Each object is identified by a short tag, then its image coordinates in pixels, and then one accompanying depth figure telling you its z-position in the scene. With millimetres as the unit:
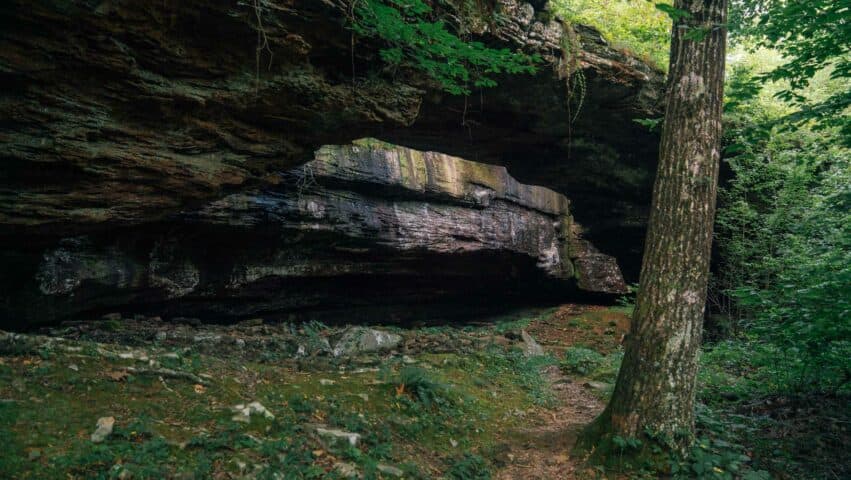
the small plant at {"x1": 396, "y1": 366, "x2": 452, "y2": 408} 5676
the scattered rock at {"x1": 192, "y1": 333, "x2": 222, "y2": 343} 8133
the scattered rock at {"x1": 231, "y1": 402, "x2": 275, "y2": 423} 4032
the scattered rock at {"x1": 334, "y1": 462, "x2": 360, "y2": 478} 3639
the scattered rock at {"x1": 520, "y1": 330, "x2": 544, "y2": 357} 10118
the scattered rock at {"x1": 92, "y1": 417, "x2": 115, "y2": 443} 3311
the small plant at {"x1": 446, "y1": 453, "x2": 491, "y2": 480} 4336
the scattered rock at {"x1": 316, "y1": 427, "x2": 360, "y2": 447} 4137
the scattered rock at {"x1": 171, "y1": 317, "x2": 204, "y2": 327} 10336
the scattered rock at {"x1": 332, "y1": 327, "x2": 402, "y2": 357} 8297
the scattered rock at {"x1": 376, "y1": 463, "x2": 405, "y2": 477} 3918
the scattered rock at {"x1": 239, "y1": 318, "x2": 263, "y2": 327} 11481
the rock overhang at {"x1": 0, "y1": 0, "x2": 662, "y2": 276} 4965
